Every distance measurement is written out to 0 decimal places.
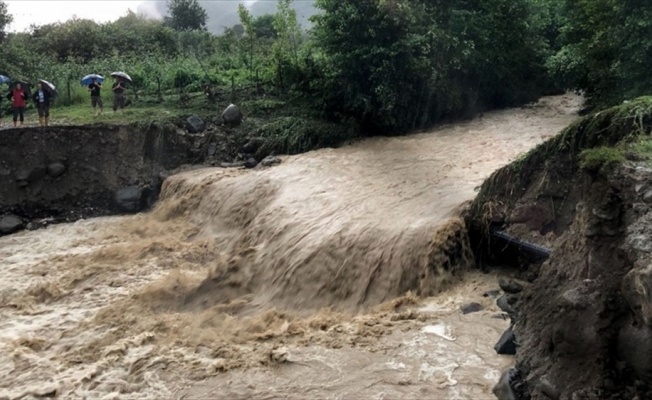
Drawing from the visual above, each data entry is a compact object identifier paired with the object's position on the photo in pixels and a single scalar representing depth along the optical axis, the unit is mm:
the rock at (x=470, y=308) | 7217
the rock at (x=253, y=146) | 15133
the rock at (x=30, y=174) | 13994
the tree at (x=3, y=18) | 24484
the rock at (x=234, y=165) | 14642
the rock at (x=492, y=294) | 7477
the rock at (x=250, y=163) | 14470
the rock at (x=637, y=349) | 4445
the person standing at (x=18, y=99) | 14719
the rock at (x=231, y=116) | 15922
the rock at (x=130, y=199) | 14375
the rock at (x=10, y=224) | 13209
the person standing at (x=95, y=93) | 16109
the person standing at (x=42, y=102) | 14578
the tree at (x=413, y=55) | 14555
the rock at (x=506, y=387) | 5297
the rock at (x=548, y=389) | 4914
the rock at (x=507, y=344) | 6047
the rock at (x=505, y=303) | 6823
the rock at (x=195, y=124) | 15672
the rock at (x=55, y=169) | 14320
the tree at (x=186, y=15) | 34906
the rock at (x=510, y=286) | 7293
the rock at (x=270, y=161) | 13928
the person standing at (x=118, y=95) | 16766
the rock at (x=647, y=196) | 4750
